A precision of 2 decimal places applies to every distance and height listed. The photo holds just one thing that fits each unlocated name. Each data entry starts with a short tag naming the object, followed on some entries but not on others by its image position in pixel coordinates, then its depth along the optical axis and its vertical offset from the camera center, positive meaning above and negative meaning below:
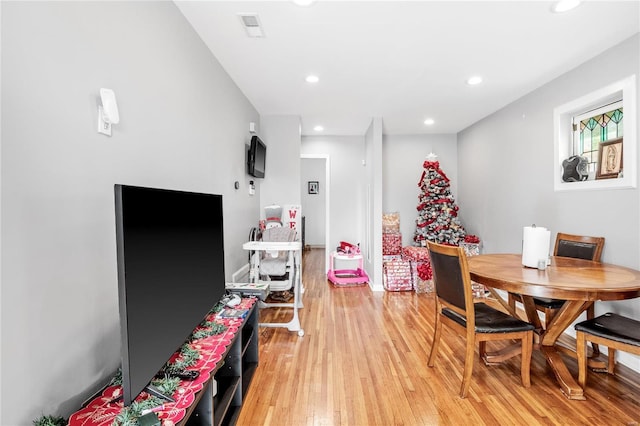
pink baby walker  5.04 -1.09
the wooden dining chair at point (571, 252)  2.57 -0.42
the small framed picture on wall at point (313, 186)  9.10 +0.68
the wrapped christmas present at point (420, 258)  4.46 -0.79
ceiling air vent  2.10 +1.34
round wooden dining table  1.85 -0.49
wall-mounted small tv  3.67 +0.64
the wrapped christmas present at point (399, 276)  4.63 -1.04
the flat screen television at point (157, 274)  0.96 -0.25
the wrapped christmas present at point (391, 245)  5.16 -0.62
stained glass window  2.69 +0.72
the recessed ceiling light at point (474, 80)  3.17 +1.34
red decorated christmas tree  5.00 -0.06
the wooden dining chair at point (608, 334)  1.87 -0.83
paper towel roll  2.32 -0.30
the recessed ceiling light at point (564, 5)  1.97 +1.31
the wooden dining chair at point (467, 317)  2.08 -0.81
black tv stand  1.36 -1.05
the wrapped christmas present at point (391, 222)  5.44 -0.25
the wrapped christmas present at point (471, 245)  4.66 -0.59
